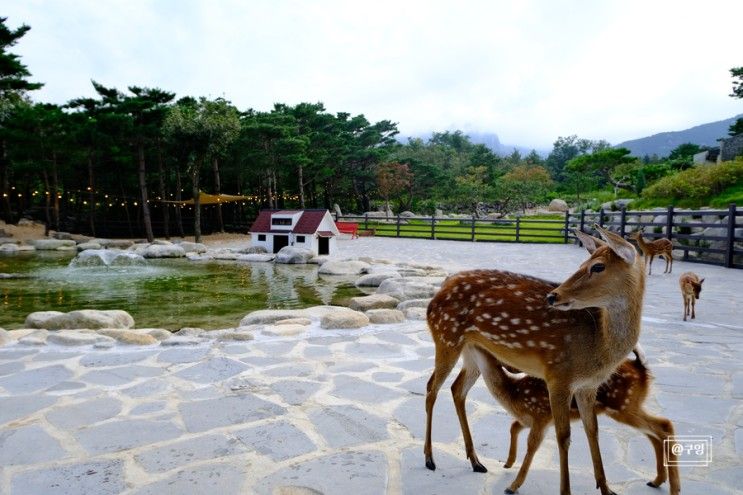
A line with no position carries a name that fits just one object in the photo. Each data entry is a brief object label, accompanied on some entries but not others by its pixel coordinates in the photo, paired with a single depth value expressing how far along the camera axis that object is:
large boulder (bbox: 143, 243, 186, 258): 18.95
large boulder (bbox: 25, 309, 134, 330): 6.48
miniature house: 18.58
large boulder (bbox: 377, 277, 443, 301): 9.44
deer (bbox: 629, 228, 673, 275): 9.95
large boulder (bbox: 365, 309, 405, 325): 6.51
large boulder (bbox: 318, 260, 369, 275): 14.14
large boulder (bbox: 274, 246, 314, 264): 17.11
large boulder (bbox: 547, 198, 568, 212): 43.00
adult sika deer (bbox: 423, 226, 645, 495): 2.03
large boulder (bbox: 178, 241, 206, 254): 20.64
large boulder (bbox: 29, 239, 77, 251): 22.42
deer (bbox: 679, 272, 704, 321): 6.41
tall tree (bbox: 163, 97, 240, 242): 23.75
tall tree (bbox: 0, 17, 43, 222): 24.88
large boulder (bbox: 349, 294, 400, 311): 8.42
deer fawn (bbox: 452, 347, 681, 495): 2.34
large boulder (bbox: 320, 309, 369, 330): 6.18
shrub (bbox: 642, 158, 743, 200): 18.10
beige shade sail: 26.61
